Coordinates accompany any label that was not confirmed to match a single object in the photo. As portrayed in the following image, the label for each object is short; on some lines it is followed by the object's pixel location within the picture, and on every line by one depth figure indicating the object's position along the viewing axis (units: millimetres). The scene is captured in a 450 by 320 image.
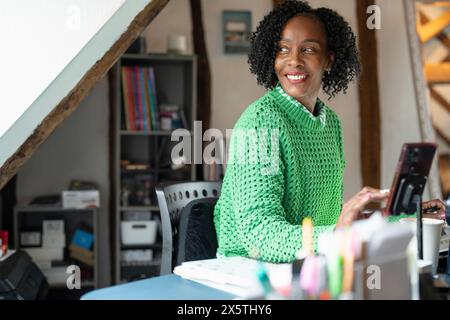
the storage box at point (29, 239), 3967
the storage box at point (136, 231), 4035
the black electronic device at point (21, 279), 3191
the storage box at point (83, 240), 4105
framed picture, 4359
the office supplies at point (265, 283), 943
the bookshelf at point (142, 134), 4023
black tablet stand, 1129
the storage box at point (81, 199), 3947
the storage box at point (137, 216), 4094
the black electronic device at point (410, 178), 1103
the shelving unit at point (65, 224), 3928
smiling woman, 1551
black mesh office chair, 1950
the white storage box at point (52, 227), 4035
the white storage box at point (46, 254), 3943
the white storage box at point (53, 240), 4004
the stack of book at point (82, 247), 4051
